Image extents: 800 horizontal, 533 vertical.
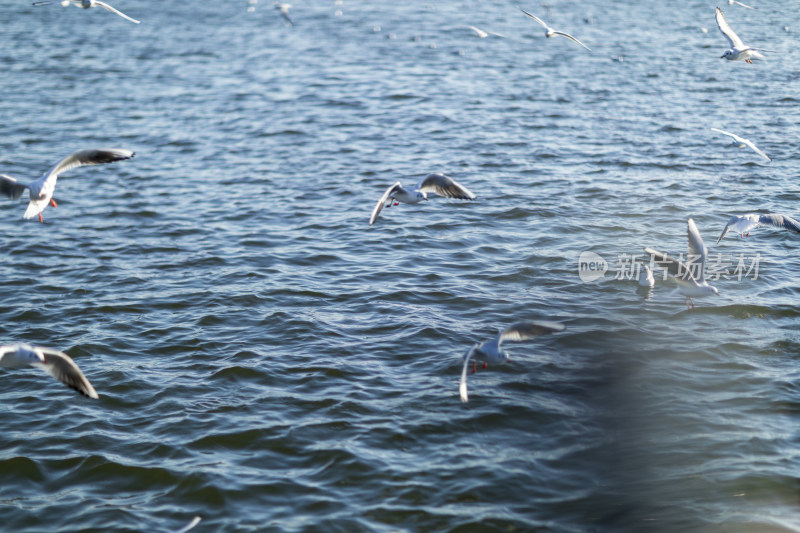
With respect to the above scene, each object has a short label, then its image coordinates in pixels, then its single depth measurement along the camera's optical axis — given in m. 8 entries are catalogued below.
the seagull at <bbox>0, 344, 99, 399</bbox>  10.02
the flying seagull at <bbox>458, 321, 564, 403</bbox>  10.55
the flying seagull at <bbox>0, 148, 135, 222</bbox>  12.59
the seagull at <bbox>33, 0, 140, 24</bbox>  18.86
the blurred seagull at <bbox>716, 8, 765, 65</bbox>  19.03
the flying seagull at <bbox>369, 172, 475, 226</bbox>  13.20
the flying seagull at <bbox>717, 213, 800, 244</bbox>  14.85
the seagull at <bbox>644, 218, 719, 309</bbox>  12.79
